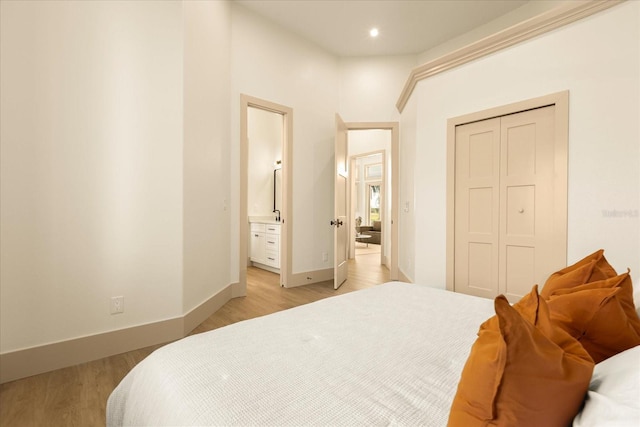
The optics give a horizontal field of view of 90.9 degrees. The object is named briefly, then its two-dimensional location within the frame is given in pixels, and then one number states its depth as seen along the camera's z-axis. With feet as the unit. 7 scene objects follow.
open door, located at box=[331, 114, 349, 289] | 13.30
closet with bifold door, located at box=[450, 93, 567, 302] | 8.29
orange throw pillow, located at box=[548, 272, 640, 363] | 2.62
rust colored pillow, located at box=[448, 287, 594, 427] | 1.73
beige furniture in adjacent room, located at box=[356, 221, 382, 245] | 31.09
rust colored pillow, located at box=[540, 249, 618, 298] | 3.53
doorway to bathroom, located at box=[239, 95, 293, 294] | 12.09
